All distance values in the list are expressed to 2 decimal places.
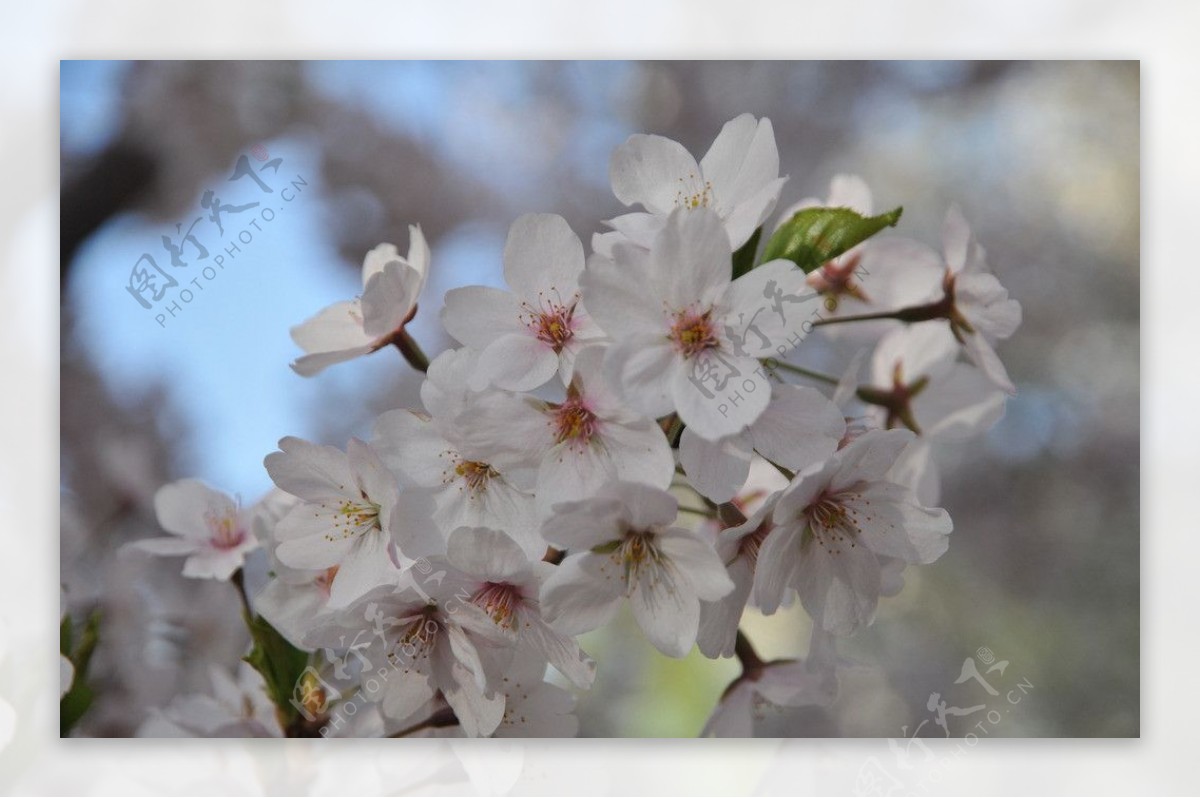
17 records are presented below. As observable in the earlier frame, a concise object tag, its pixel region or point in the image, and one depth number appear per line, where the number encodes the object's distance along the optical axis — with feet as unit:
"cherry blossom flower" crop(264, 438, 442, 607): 1.82
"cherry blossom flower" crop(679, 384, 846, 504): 1.79
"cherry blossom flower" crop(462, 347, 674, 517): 1.79
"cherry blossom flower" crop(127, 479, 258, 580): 1.92
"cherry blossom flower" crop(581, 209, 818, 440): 1.77
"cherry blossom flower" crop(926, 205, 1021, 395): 1.91
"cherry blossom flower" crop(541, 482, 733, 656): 1.79
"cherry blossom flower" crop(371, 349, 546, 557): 1.81
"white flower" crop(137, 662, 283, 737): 1.93
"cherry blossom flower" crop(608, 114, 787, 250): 1.81
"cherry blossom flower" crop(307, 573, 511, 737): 1.83
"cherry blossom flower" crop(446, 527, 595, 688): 1.81
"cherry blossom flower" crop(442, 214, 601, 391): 1.80
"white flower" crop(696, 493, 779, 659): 1.81
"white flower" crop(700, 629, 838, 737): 1.92
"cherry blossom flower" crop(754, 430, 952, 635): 1.80
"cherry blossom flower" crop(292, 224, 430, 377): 1.88
